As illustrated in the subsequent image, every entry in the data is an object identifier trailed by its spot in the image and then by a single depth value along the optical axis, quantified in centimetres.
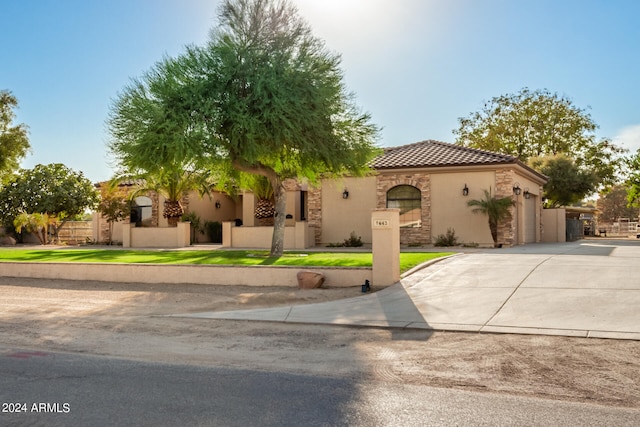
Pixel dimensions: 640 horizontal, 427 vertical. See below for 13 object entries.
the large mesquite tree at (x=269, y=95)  1614
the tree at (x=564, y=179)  3725
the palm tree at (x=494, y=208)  2206
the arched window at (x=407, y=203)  2427
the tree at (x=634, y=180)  3788
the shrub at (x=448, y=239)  2328
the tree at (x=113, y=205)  2841
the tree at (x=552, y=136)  4403
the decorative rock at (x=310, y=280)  1297
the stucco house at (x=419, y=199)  2312
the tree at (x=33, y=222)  2945
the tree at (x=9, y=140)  3591
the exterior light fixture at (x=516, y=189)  2333
